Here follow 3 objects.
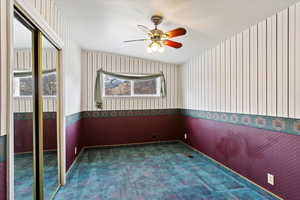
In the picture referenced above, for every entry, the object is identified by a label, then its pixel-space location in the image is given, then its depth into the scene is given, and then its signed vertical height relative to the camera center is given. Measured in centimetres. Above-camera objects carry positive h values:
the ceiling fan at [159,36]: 232 +98
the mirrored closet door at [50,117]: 206 -23
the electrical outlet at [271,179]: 218 -112
